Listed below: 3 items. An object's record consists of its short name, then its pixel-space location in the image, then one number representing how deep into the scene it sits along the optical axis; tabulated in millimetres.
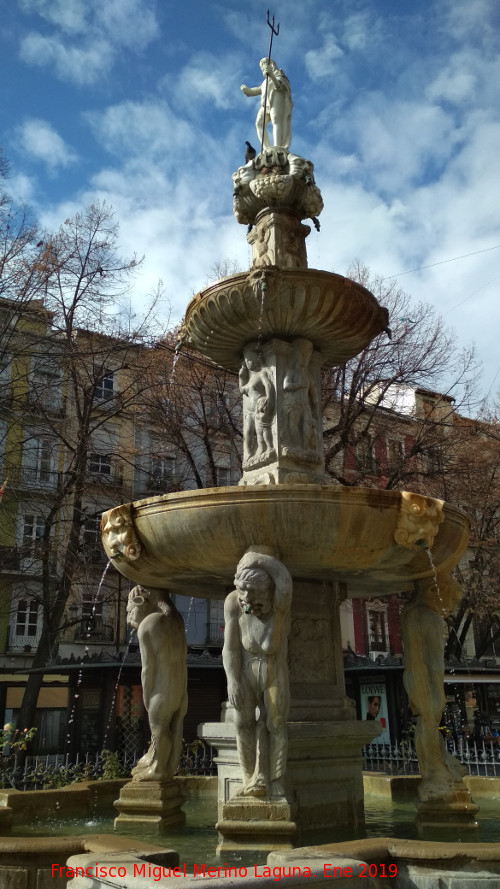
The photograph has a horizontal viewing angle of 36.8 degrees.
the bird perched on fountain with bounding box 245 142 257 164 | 8706
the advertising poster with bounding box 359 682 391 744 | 17056
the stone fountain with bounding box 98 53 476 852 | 5176
